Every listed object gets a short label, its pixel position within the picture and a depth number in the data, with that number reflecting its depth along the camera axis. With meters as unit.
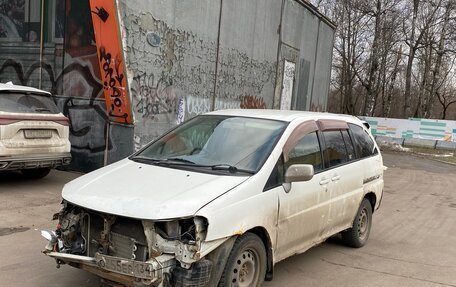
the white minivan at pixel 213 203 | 3.50
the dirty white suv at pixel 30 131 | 7.66
